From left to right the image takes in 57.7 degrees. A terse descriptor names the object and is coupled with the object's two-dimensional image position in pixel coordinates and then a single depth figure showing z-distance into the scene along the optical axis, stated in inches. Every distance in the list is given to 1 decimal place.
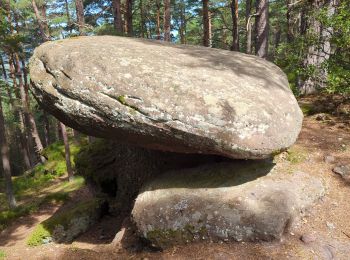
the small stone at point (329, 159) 275.7
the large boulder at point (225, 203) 208.5
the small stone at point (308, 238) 201.5
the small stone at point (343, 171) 257.4
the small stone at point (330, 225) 212.5
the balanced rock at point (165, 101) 204.4
